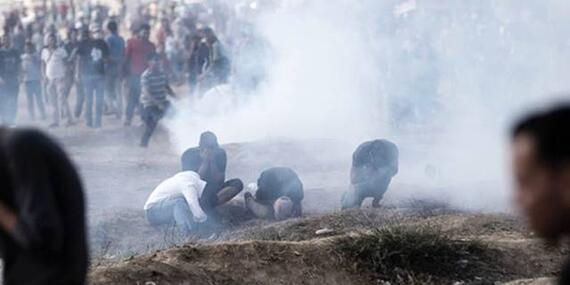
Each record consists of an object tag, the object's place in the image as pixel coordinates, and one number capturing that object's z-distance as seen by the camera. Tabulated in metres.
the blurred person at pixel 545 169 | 3.04
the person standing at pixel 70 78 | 21.52
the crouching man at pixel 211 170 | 12.65
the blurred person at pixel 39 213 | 4.05
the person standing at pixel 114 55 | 21.59
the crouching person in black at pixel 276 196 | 12.70
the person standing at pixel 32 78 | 21.70
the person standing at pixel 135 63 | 21.19
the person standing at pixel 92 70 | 21.22
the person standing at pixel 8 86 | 20.94
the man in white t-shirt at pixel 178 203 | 12.04
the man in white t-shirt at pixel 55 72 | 21.48
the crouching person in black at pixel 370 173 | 12.85
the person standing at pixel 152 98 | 18.84
